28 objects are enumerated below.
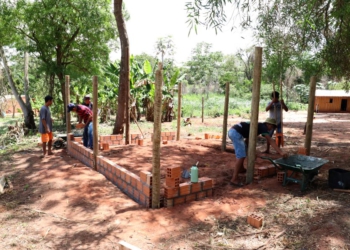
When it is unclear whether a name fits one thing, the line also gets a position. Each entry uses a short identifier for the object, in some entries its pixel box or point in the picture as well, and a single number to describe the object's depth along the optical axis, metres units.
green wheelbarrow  4.16
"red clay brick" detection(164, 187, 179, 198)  3.89
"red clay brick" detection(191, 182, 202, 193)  4.18
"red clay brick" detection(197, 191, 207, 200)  4.30
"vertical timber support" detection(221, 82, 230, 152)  6.82
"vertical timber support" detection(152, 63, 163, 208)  3.60
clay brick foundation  3.91
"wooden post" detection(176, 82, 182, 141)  8.39
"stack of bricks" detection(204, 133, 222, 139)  9.49
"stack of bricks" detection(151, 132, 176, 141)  9.03
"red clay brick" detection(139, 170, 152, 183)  4.00
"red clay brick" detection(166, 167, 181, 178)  3.82
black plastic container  4.12
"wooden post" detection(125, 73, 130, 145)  7.70
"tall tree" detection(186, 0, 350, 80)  5.89
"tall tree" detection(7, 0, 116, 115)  10.88
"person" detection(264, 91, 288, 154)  6.64
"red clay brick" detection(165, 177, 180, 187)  3.88
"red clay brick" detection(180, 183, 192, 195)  4.05
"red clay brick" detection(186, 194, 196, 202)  4.15
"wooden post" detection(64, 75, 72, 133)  7.12
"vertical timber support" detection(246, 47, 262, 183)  4.38
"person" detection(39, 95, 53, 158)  6.65
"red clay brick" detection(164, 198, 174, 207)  3.92
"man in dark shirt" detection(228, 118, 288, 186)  4.69
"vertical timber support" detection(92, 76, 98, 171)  5.47
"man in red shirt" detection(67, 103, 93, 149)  6.73
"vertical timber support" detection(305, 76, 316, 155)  5.10
